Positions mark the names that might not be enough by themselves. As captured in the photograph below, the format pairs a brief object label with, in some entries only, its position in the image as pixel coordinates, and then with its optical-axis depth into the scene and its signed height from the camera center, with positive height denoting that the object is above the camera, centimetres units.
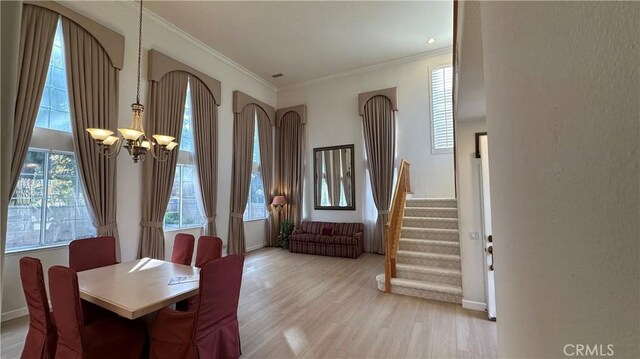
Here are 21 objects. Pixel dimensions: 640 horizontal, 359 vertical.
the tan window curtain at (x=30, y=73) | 305 +145
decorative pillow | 657 -96
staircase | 376 -100
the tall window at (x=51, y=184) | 331 +14
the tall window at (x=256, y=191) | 711 +3
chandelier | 252 +55
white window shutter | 618 +189
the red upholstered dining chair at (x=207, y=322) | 192 -98
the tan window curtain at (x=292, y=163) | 750 +82
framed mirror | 707 +36
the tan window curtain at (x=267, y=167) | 736 +70
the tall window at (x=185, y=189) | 518 +8
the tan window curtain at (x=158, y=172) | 446 +36
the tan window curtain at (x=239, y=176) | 626 +39
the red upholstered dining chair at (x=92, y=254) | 279 -67
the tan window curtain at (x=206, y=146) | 542 +99
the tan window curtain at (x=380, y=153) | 641 +95
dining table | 190 -78
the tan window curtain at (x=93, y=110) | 361 +119
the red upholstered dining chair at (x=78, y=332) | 175 -103
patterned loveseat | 613 -114
